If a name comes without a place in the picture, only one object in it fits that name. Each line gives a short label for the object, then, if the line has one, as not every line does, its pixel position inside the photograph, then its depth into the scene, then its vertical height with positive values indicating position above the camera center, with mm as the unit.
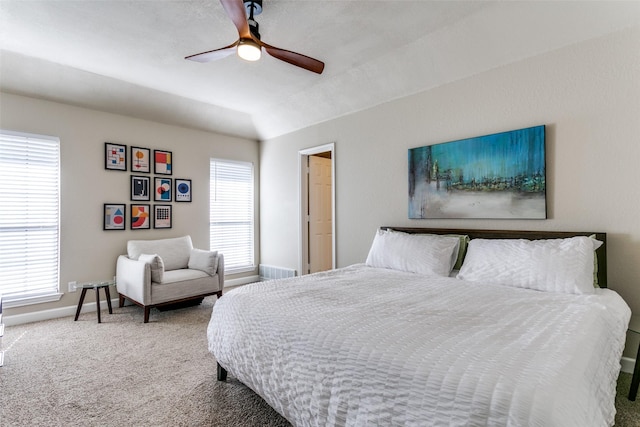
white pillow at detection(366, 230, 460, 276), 2932 -376
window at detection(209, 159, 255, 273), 5254 +17
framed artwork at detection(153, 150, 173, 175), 4582 +736
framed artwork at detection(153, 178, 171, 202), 4598 +345
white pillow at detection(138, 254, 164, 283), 3664 -588
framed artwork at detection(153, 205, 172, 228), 4598 -24
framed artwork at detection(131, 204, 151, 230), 4406 -35
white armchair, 3645 -717
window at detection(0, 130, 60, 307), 3547 -24
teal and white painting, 2820 +341
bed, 1089 -542
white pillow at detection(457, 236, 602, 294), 2230 -378
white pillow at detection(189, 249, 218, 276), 4176 -612
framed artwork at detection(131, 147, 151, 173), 4388 +741
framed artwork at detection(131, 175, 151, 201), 4391 +360
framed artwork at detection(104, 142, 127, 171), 4168 +749
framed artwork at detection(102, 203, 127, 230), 4176 -19
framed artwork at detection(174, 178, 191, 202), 4805 +359
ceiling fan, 2074 +1269
